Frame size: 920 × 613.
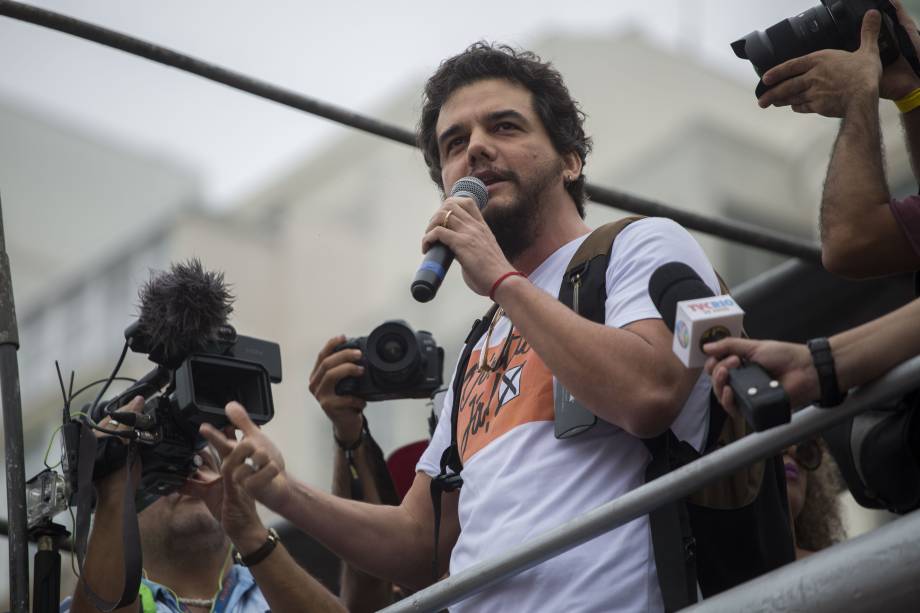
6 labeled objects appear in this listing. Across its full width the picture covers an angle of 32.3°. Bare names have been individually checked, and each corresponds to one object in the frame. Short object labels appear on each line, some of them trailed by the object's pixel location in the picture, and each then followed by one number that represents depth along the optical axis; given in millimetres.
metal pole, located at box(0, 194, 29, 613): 3777
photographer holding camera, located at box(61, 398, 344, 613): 3756
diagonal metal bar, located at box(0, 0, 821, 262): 4578
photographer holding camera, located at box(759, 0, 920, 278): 3178
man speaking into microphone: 3064
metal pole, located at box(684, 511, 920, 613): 2588
